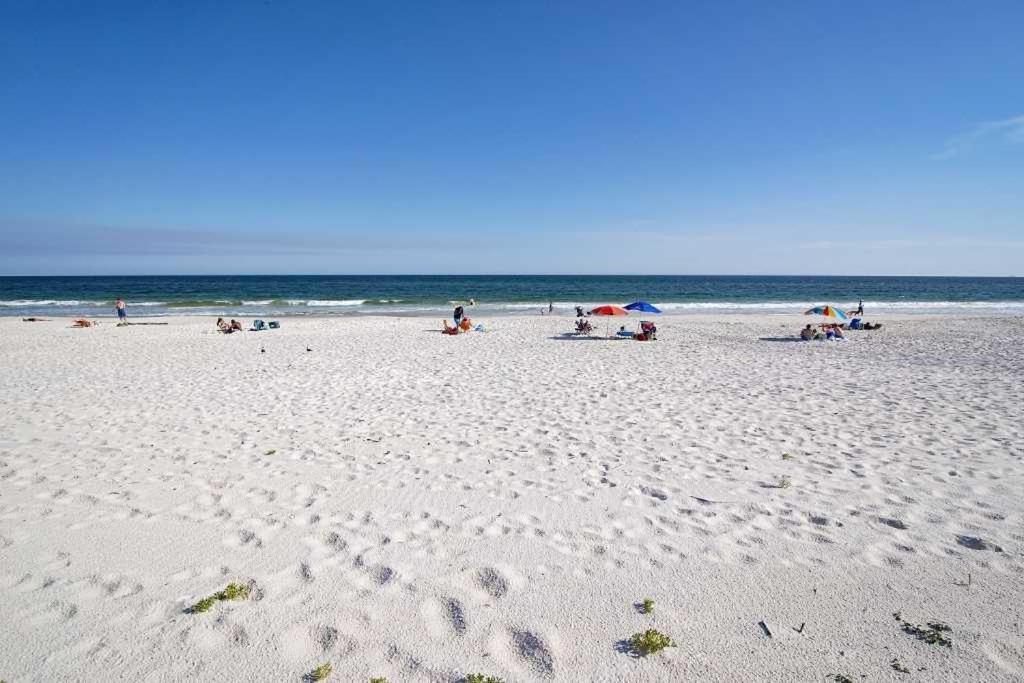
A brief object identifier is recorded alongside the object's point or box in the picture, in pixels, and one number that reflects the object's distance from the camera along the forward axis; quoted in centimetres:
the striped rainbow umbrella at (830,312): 2058
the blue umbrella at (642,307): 1977
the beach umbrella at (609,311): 1902
